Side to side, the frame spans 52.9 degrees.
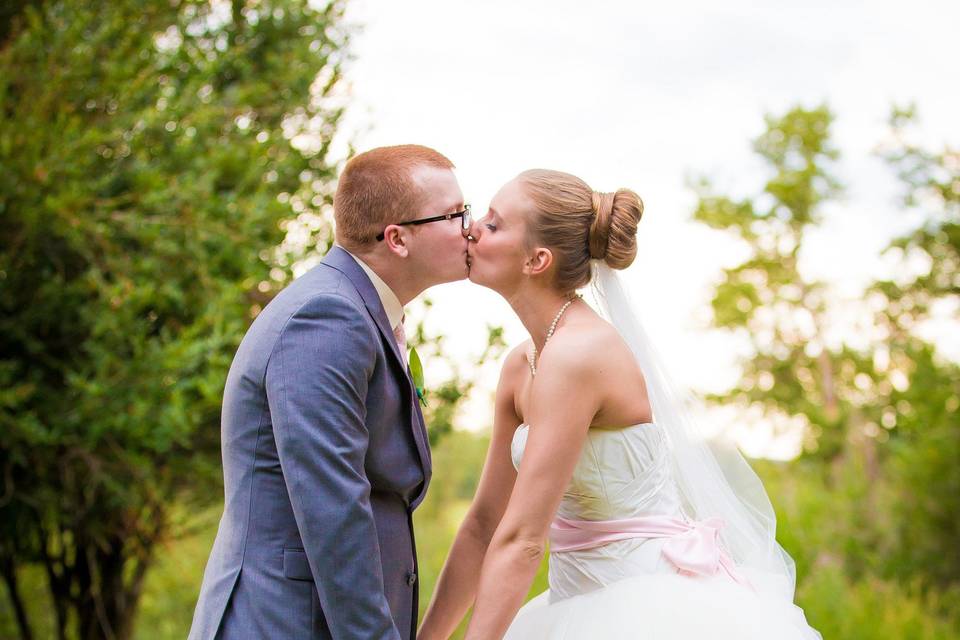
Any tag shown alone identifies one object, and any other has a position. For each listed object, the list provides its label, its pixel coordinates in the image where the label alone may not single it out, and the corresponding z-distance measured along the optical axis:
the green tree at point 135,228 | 4.77
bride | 2.64
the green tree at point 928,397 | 11.48
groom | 2.18
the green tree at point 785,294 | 20.27
